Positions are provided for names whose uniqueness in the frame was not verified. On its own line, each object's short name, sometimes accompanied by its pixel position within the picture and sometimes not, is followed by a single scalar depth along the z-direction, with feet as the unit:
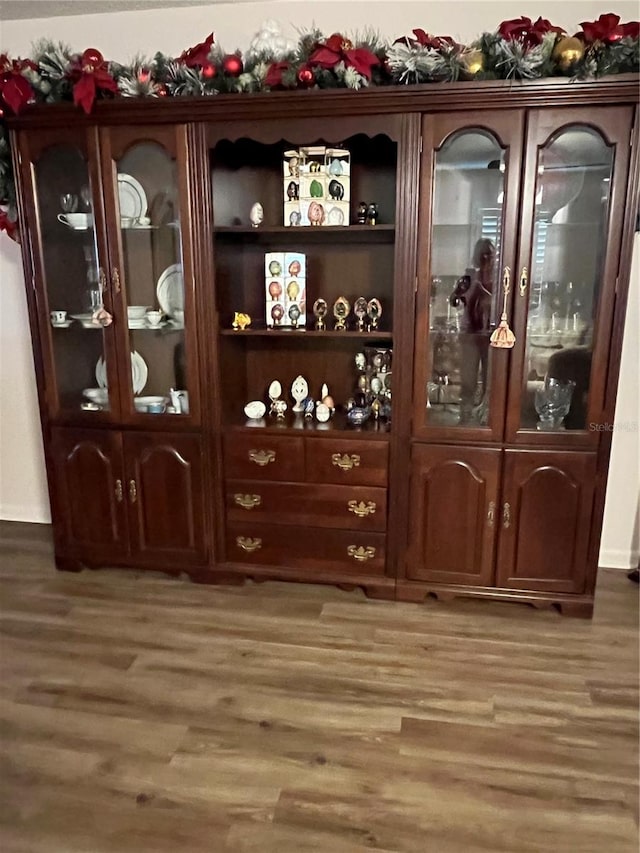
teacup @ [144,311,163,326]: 8.55
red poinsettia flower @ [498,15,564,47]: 6.61
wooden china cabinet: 7.32
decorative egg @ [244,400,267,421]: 8.92
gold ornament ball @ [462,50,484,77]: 6.84
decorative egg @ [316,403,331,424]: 8.75
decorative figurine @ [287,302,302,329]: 8.81
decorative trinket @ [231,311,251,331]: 8.66
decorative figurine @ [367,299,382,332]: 8.64
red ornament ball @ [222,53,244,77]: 7.34
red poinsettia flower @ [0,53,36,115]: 7.72
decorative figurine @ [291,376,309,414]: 9.16
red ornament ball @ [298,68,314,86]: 7.14
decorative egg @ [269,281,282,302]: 8.84
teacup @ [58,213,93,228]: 8.39
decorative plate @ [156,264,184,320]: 8.47
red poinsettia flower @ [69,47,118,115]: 7.50
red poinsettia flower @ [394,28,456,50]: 6.92
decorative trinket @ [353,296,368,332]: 8.70
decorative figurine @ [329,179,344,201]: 8.23
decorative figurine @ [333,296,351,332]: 8.68
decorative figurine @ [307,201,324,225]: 8.22
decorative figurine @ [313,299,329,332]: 8.82
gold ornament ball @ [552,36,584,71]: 6.58
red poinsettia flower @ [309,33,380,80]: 7.00
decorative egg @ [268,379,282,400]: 9.15
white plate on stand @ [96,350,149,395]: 8.83
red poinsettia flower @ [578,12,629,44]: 6.44
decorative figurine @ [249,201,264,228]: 8.53
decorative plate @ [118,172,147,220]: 8.24
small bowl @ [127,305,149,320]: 8.47
